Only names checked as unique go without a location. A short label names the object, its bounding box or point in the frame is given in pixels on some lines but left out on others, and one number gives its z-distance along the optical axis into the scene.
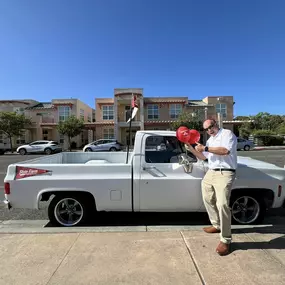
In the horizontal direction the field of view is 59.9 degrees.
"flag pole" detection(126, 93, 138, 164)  4.73
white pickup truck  4.11
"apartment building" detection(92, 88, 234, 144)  35.09
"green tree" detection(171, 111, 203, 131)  30.16
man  3.32
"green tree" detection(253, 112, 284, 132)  45.87
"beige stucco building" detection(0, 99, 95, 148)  36.41
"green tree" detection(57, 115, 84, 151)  29.98
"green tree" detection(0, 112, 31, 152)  28.94
